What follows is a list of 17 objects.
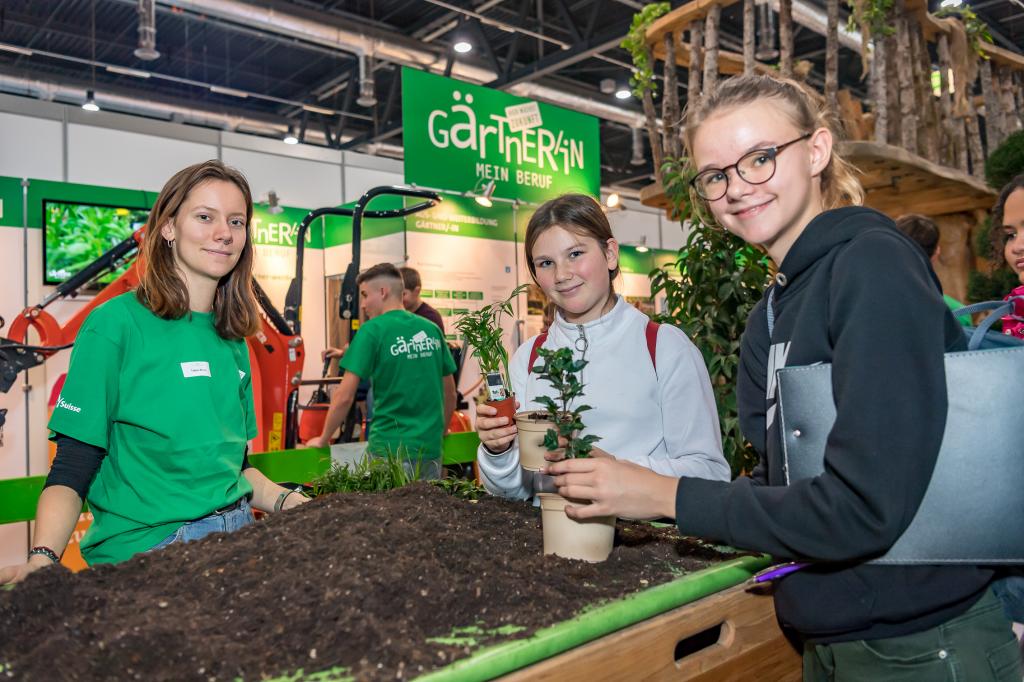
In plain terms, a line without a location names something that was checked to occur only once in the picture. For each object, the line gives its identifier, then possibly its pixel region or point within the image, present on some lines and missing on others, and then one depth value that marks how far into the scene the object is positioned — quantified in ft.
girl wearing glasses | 2.80
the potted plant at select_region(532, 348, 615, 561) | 4.22
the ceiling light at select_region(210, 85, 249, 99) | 37.52
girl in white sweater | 5.73
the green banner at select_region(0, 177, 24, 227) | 20.68
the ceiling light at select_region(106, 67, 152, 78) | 32.17
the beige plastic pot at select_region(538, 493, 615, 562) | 4.32
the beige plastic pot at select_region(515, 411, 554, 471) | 4.64
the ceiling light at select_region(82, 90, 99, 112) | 32.00
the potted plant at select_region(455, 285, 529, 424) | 5.83
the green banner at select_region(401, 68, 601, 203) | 17.51
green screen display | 21.42
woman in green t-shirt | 4.94
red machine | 13.87
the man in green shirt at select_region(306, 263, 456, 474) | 12.68
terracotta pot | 5.11
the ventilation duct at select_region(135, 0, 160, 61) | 22.25
